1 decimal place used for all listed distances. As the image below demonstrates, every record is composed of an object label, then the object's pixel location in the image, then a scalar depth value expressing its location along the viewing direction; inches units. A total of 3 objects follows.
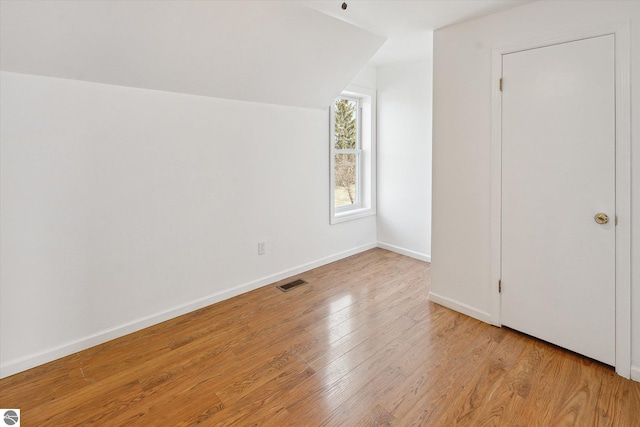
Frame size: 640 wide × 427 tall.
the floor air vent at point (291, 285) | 129.6
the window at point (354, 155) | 167.5
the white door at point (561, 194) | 78.7
